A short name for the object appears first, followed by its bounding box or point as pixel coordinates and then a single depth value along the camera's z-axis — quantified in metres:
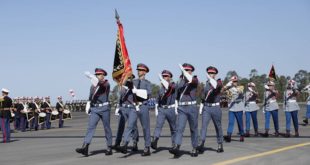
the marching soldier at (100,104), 11.68
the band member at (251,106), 15.97
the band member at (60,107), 26.83
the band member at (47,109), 25.84
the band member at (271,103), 16.11
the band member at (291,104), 15.94
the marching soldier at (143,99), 11.53
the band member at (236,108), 14.37
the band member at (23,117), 25.01
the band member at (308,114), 21.70
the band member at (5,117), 17.20
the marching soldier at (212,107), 11.59
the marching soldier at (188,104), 11.02
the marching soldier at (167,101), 12.02
